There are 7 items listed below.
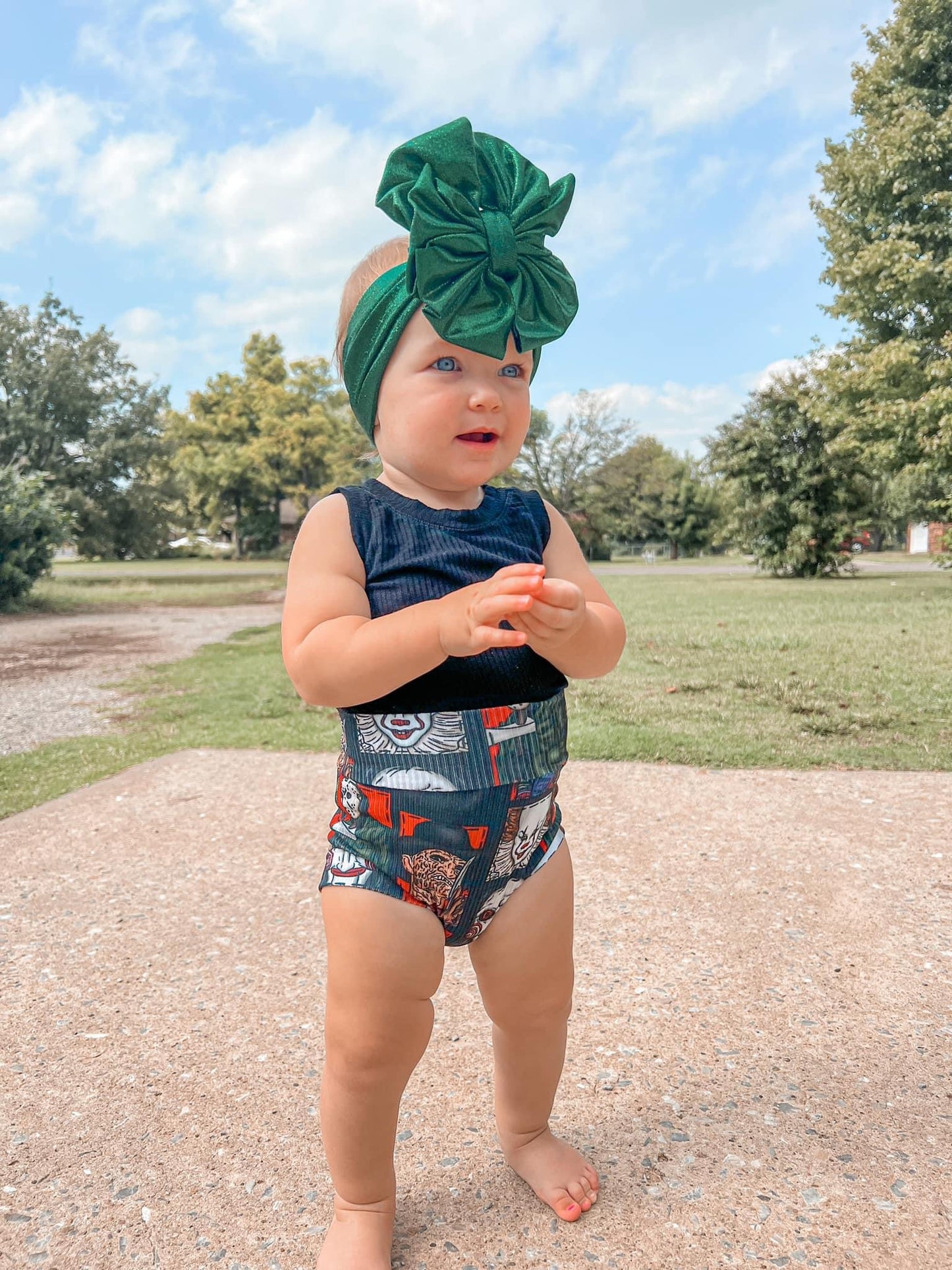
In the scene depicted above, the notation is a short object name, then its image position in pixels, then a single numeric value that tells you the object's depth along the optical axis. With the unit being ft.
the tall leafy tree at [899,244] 51.57
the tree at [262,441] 126.72
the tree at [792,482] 70.33
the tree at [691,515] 168.66
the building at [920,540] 155.02
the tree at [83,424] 72.69
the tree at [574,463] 127.65
